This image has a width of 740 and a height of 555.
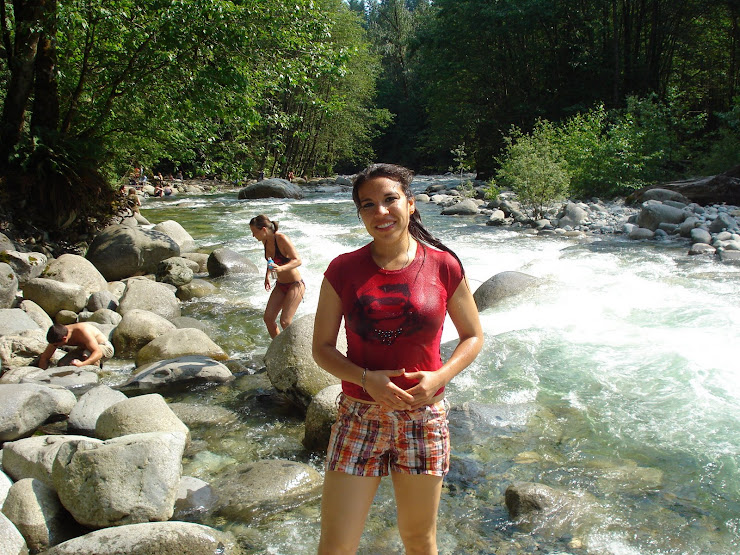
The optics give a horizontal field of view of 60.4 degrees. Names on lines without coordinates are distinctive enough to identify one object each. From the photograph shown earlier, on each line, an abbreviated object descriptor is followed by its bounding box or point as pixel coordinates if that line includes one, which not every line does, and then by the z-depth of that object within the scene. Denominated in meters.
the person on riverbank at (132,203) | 14.34
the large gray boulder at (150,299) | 8.94
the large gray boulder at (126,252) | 11.44
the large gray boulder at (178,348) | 6.89
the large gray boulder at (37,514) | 3.54
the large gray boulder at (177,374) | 6.17
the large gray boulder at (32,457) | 3.94
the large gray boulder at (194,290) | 10.42
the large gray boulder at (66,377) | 6.08
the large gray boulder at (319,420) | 4.82
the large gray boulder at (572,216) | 15.99
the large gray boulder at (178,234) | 14.31
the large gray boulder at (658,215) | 14.40
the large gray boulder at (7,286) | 7.70
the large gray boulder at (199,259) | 12.46
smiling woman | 2.28
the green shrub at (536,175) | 16.58
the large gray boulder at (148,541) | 3.26
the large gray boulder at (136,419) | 4.57
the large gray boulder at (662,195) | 16.56
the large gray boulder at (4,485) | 3.72
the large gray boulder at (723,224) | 13.02
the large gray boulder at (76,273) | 9.59
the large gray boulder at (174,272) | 10.82
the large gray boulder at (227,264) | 11.72
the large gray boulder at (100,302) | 8.80
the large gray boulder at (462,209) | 20.41
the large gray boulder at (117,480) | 3.62
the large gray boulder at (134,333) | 7.42
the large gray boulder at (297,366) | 5.55
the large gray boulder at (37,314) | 7.76
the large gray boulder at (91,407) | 4.84
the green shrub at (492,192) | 21.45
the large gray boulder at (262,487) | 4.01
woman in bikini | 6.87
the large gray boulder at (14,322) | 7.05
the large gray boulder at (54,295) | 8.47
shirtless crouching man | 6.64
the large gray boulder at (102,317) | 8.23
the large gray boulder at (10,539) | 3.29
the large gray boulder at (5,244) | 9.37
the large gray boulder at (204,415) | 5.36
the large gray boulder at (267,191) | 28.42
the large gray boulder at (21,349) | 6.58
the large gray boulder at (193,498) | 3.94
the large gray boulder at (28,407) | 4.69
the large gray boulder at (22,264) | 9.09
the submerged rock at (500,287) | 8.83
